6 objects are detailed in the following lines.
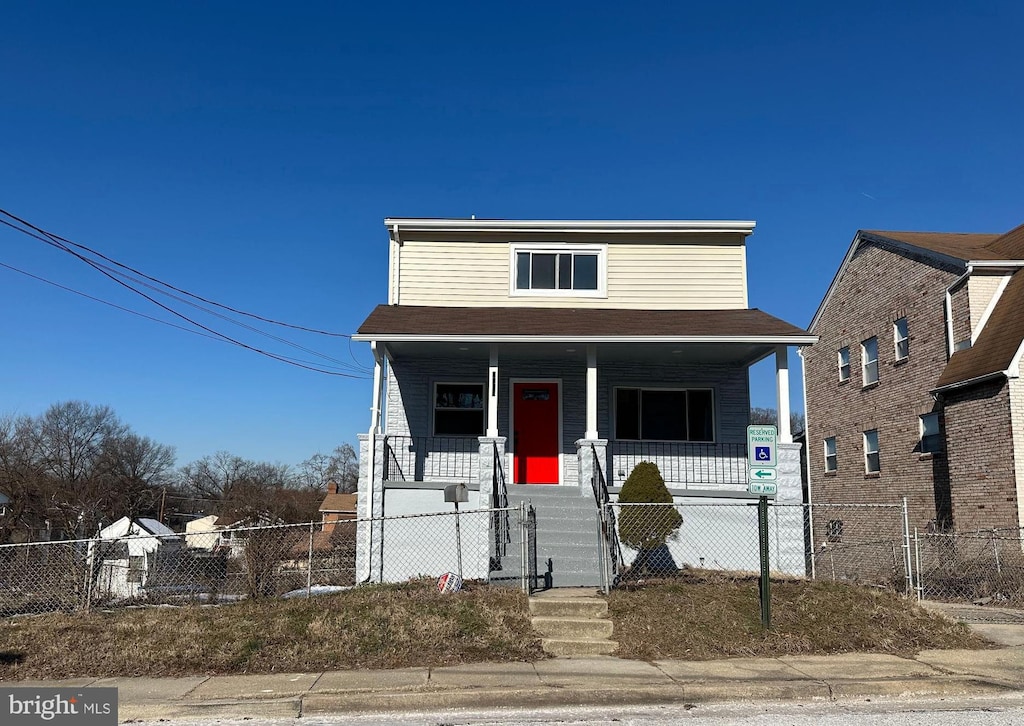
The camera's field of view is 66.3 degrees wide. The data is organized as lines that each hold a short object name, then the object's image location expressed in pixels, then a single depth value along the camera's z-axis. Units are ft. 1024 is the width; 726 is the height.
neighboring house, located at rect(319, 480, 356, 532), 138.57
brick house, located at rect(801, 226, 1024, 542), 48.83
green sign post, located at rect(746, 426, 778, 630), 28.81
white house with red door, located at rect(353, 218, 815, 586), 43.39
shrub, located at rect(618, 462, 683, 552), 39.55
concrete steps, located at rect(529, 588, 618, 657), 26.76
